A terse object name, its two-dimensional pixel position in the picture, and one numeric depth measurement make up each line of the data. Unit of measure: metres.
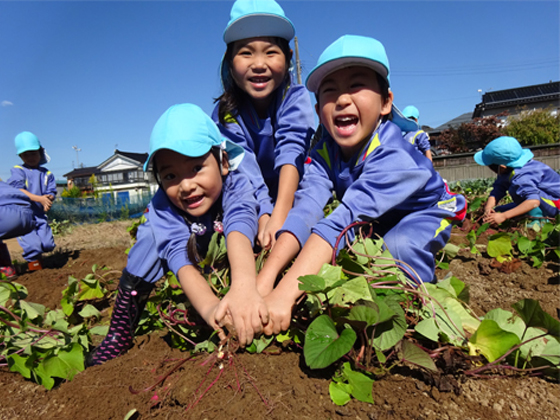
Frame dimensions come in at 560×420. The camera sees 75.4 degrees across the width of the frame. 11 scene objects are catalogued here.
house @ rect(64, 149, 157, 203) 39.53
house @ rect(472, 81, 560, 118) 30.12
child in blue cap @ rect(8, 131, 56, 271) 4.68
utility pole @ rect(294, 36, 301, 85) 18.55
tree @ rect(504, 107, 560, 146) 23.06
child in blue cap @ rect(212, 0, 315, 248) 2.18
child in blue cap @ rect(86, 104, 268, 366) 1.60
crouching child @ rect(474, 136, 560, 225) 4.29
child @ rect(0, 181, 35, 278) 4.09
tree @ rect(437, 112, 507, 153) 24.94
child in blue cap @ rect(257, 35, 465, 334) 1.54
